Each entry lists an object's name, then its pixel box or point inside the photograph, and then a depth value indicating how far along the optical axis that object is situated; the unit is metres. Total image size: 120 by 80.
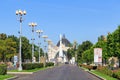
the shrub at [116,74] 34.30
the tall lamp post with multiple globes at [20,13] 60.04
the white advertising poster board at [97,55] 46.50
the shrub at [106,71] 42.28
